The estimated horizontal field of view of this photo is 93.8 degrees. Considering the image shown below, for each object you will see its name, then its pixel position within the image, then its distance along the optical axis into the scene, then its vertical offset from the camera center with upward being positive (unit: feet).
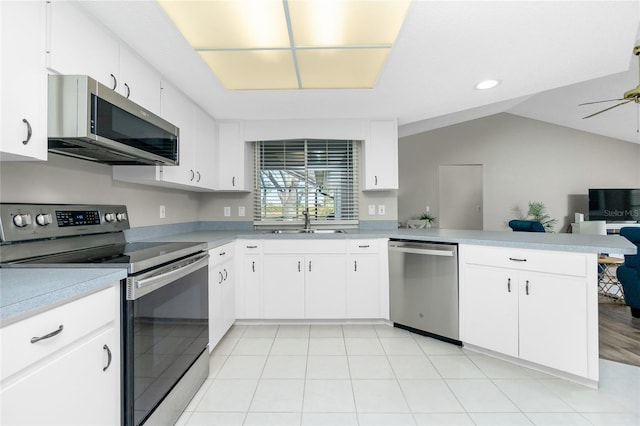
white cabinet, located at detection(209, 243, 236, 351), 7.39 -2.05
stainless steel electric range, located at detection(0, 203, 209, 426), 4.02 -1.11
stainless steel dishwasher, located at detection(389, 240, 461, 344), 8.00 -2.06
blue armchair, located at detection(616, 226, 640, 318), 9.42 -1.90
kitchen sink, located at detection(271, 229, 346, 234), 10.79 -0.55
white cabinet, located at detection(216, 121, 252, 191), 10.64 +2.14
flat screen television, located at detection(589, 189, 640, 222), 20.45 +0.68
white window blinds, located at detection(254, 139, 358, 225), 11.55 +1.39
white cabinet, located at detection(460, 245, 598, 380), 6.09 -2.05
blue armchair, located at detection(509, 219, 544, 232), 12.78 -0.47
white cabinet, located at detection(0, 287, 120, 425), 2.51 -1.49
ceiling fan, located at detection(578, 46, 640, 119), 8.65 +3.53
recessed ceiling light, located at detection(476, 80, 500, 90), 7.73 +3.47
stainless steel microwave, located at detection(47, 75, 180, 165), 4.13 +1.44
